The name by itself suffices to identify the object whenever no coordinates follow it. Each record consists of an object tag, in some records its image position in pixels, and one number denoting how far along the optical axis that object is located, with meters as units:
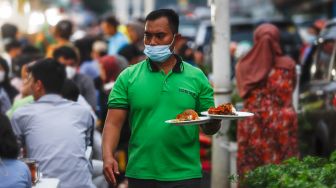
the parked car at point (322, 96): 17.20
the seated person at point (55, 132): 12.46
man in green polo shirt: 10.22
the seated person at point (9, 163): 10.32
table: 11.10
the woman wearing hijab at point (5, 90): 17.17
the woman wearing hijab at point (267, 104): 16.43
